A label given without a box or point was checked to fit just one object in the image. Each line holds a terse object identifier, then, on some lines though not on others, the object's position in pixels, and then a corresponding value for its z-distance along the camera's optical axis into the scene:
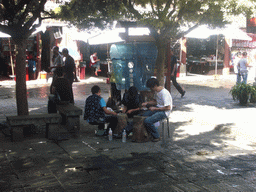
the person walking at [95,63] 23.50
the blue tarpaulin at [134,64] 10.48
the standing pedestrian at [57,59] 11.21
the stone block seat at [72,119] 8.21
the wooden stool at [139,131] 7.83
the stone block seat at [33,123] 7.75
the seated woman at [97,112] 8.21
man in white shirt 7.92
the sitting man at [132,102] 8.38
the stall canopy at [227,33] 22.38
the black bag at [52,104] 9.39
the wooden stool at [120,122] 8.14
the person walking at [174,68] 14.16
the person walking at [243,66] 15.46
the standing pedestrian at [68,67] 11.53
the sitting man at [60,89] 9.17
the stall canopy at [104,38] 20.03
